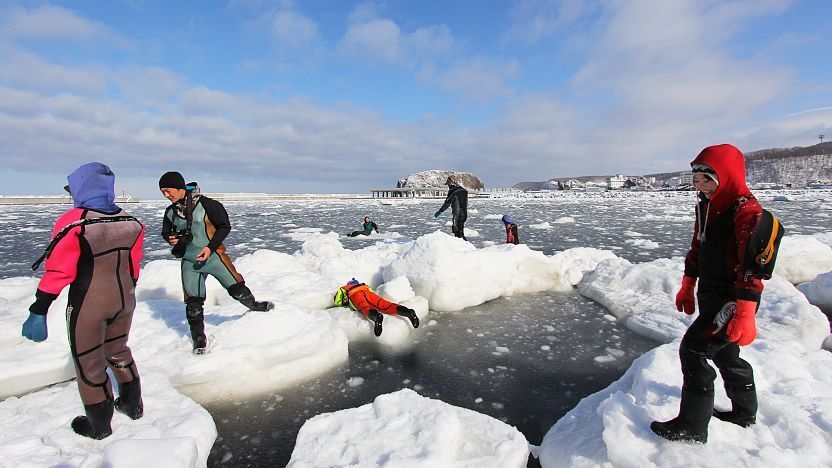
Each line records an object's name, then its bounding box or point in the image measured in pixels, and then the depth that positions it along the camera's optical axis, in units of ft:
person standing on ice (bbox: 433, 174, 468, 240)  33.06
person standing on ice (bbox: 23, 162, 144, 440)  7.34
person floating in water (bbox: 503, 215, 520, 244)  32.48
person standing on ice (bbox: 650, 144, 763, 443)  6.05
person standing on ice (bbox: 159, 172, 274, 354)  11.71
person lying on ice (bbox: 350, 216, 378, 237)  49.32
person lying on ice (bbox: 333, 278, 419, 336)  15.64
